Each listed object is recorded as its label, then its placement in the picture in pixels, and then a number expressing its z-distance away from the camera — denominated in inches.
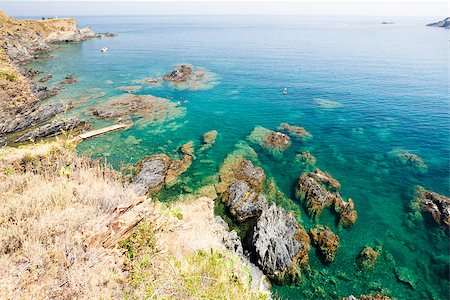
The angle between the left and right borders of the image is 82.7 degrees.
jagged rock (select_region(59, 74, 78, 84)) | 2175.1
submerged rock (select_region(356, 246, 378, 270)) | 735.1
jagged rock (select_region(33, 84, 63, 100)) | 1797.0
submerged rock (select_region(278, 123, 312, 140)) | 1393.6
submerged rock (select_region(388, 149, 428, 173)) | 1151.0
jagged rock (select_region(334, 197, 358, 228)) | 869.8
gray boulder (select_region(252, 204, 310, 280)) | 704.4
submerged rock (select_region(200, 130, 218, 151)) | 1281.4
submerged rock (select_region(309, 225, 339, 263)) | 758.5
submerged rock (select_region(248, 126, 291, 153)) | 1287.4
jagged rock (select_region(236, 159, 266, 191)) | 1033.5
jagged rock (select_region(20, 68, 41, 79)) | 2236.5
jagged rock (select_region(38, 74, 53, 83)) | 2200.8
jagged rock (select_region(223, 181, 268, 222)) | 885.2
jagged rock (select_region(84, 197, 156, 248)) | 307.7
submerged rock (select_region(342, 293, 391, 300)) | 655.1
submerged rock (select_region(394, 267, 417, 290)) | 695.1
